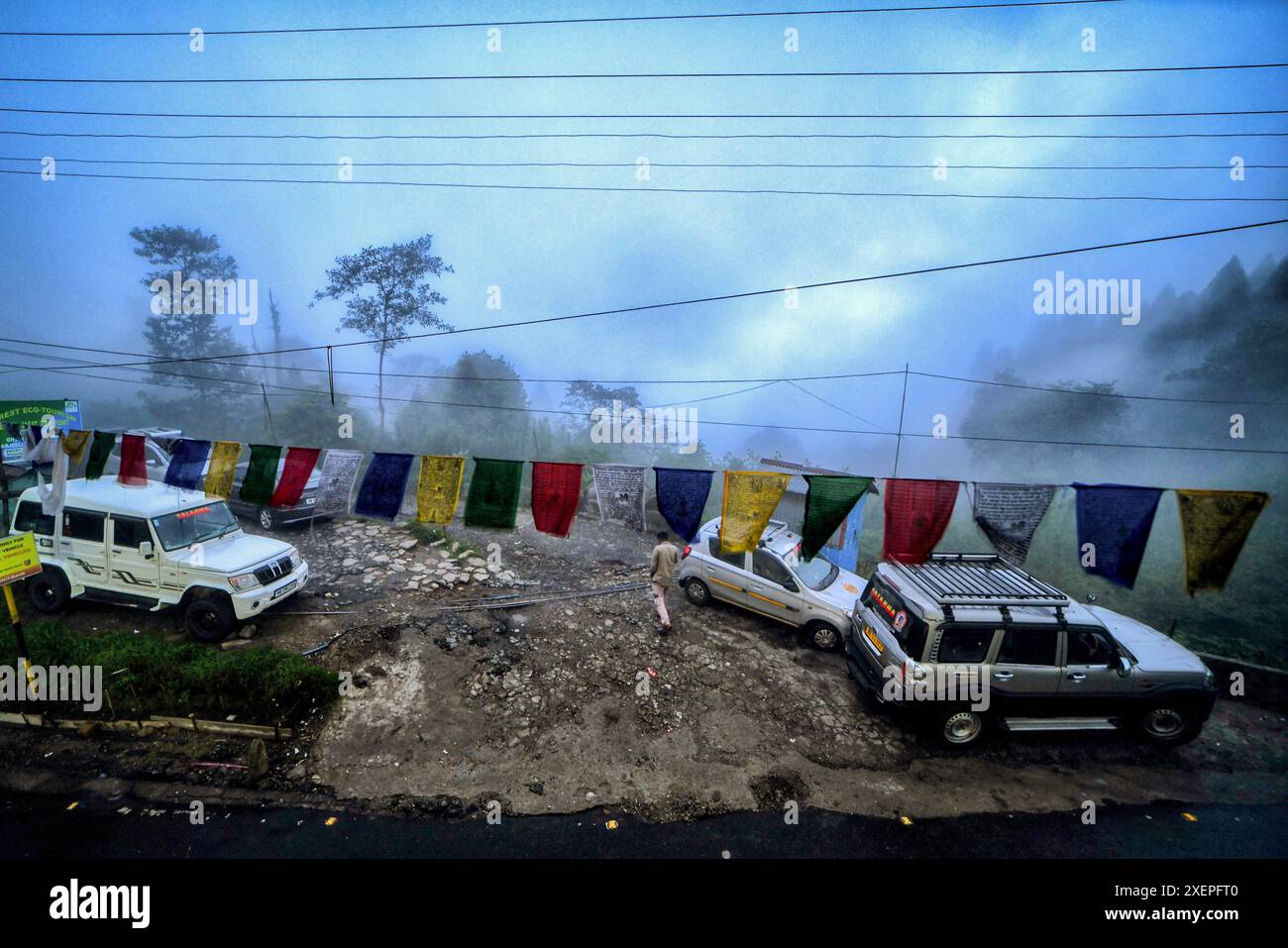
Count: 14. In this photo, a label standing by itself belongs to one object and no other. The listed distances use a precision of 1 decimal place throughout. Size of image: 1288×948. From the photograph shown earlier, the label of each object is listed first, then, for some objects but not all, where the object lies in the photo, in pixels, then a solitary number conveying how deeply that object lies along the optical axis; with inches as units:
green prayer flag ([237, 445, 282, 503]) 314.8
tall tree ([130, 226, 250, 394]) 1252.5
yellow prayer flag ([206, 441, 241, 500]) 320.8
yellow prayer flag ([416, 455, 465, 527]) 301.4
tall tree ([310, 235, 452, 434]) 1004.6
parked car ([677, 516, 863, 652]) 309.9
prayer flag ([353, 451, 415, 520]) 307.4
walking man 319.6
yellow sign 214.2
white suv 275.0
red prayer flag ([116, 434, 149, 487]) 337.1
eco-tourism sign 428.5
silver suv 218.5
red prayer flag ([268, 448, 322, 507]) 309.9
